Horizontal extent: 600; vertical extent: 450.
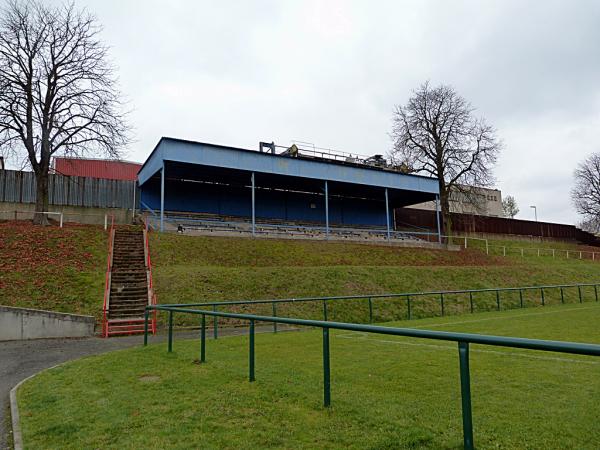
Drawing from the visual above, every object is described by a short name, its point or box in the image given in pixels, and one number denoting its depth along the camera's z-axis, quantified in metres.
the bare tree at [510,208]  90.31
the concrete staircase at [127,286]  13.34
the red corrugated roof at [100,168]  38.92
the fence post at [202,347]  7.63
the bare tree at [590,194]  53.91
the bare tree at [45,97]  22.64
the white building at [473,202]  36.88
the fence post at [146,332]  9.94
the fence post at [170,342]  8.70
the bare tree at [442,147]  36.66
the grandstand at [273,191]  26.95
